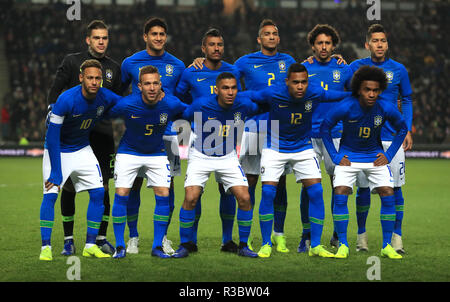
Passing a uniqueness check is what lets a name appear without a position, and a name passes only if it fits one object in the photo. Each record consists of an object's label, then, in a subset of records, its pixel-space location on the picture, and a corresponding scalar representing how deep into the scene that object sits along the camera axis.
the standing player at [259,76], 13.87
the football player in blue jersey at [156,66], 13.64
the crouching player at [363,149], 12.76
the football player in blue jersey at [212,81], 13.30
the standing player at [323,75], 13.88
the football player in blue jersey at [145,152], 12.72
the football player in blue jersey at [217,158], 12.87
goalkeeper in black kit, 13.28
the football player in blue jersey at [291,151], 12.87
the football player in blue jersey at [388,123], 13.70
